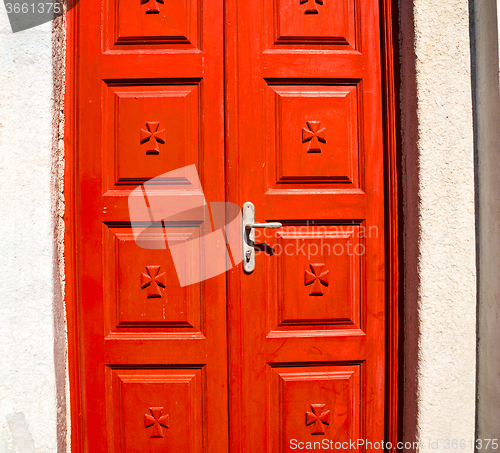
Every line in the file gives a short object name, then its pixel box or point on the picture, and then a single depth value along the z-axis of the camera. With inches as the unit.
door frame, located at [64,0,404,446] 63.1
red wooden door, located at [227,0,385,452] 64.4
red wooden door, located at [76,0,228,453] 64.1
